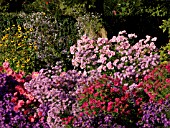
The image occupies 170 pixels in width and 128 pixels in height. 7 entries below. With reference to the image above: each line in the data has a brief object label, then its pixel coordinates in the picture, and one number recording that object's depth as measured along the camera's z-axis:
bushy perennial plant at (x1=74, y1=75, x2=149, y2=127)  6.01
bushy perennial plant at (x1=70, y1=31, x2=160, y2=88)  7.63
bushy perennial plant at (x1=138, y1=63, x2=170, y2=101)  6.30
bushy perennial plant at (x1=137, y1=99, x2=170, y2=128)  5.98
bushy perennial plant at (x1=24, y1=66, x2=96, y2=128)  6.24
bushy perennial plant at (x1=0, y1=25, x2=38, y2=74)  10.52
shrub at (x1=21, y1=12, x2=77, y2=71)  10.46
